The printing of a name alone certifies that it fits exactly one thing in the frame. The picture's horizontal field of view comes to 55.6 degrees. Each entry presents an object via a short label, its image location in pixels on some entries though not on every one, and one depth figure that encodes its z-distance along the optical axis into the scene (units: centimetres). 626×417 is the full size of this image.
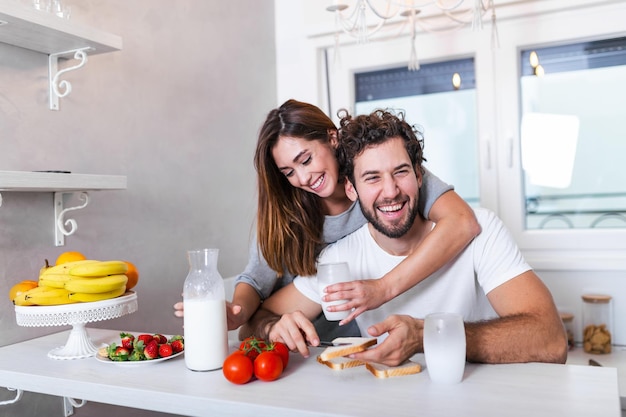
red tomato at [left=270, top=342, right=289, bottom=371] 118
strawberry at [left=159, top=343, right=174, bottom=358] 128
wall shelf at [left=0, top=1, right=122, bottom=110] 133
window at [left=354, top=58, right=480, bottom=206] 288
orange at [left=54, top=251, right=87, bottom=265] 141
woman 178
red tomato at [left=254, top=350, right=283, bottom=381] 112
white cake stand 130
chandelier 224
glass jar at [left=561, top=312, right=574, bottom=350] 260
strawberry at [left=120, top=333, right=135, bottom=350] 129
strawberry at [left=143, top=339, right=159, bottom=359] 127
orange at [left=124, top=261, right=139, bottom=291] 149
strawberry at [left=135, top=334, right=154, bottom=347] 130
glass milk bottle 121
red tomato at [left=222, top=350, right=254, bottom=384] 111
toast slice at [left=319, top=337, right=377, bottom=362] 116
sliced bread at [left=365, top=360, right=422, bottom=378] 114
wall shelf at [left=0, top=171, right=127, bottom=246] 132
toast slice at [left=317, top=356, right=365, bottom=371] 120
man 127
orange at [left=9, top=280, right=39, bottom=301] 137
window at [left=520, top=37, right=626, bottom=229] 265
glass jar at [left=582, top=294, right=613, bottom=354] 250
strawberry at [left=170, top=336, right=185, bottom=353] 132
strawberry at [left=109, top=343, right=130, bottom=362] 127
